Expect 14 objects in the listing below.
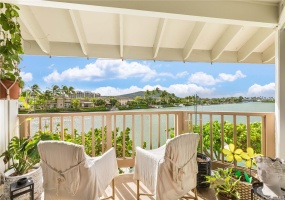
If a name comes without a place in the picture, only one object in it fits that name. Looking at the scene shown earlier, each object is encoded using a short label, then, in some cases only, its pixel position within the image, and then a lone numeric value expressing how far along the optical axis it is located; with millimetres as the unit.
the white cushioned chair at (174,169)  1883
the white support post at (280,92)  2570
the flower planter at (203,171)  2729
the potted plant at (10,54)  1932
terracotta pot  1960
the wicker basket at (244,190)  2191
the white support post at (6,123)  2400
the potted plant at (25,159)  2183
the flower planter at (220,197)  2084
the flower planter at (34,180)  2057
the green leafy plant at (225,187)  2074
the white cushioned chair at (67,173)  1671
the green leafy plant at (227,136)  3141
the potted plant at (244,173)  2213
